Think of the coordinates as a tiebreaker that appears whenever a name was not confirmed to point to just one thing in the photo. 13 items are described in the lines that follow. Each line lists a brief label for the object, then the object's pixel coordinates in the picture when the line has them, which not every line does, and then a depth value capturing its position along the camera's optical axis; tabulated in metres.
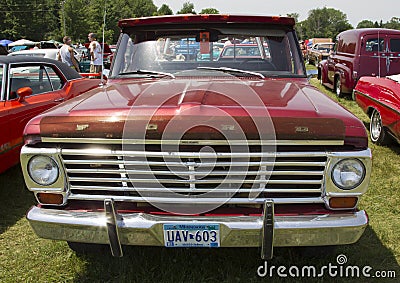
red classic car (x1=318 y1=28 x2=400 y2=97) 10.04
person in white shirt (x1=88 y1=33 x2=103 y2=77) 12.65
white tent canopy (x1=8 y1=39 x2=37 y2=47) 37.21
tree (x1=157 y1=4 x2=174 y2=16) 103.91
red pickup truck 2.36
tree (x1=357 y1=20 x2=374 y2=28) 116.79
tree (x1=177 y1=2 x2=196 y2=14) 98.57
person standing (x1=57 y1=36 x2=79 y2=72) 11.93
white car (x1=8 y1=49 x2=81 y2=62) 14.15
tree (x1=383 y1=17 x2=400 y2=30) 91.90
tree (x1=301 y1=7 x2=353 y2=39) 110.25
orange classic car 4.58
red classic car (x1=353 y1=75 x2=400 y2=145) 5.60
